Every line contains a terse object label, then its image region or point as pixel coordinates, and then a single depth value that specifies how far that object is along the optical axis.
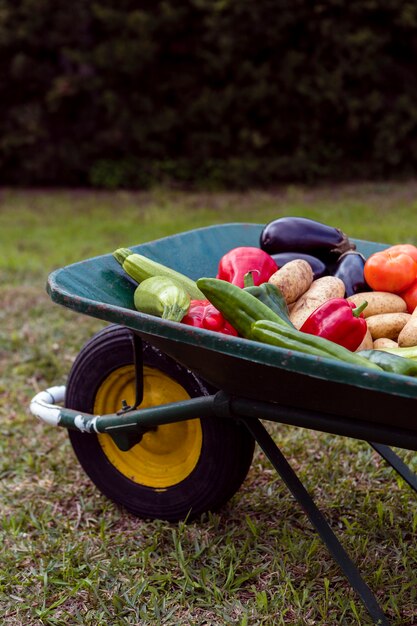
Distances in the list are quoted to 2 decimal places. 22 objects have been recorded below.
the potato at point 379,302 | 2.07
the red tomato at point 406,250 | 2.13
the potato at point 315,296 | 1.99
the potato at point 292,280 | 2.06
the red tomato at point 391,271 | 2.08
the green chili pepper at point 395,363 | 1.58
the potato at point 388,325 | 1.97
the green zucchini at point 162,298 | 1.86
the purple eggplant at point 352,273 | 2.18
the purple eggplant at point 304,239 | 2.32
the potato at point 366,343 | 1.88
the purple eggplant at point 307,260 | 2.27
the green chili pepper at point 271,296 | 1.87
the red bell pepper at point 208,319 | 1.88
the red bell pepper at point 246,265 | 2.12
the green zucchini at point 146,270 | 2.10
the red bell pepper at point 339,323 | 1.79
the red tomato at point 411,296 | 2.10
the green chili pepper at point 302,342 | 1.61
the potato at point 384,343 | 1.91
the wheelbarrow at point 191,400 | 1.56
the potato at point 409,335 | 1.87
